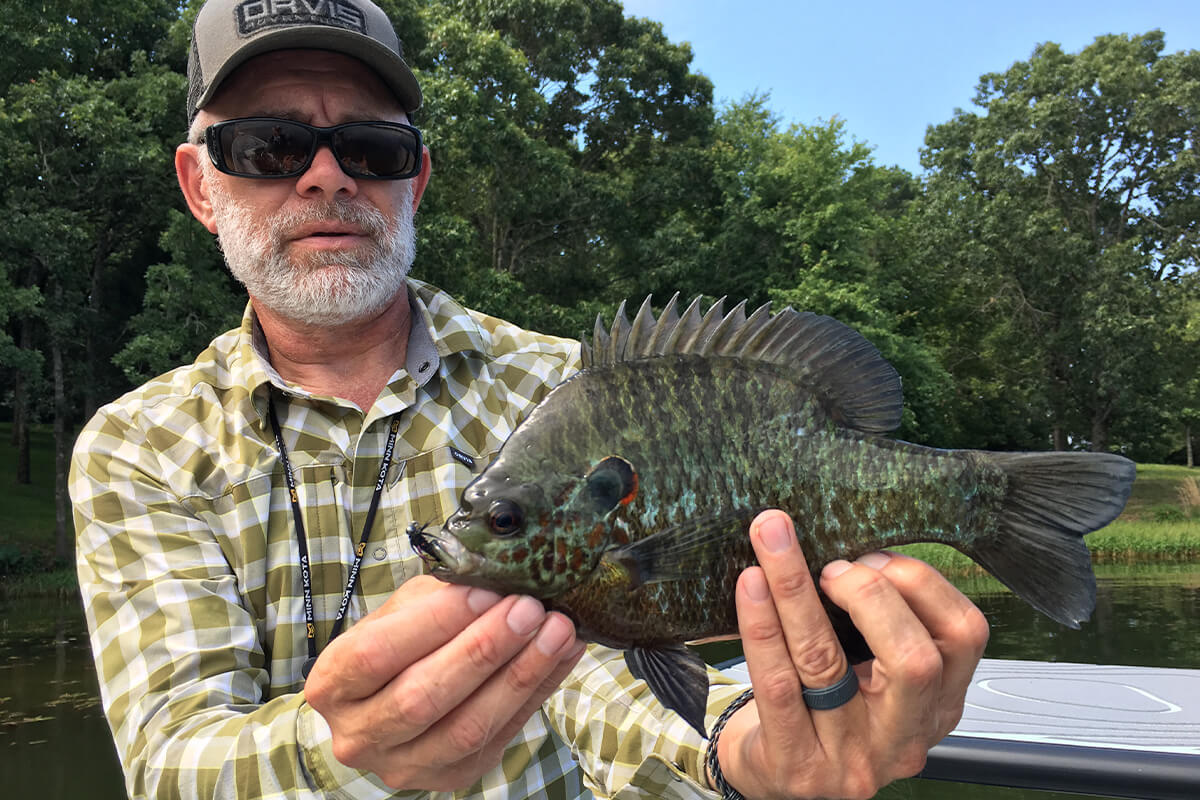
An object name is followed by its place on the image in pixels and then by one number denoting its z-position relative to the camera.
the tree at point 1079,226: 24.14
